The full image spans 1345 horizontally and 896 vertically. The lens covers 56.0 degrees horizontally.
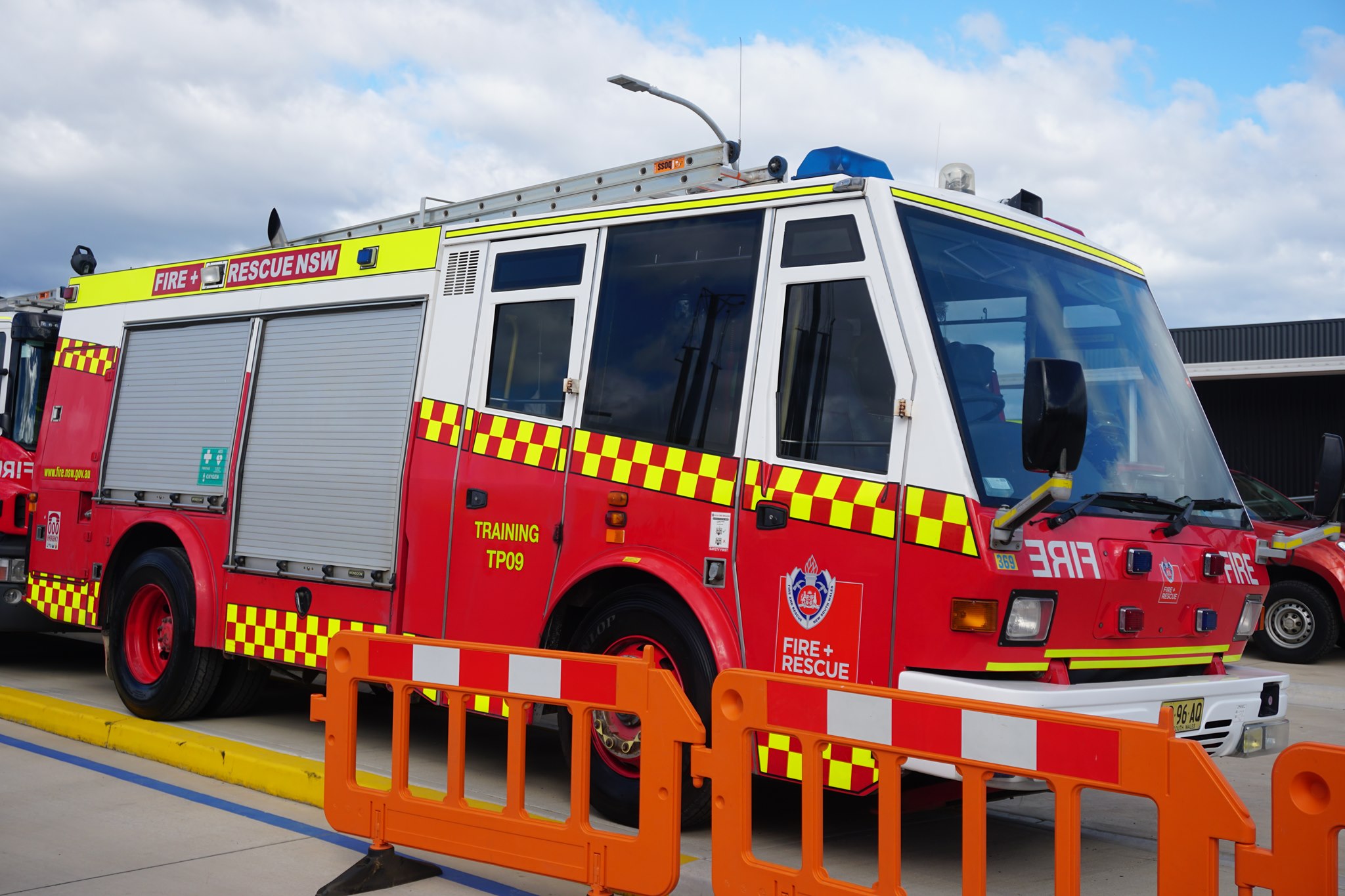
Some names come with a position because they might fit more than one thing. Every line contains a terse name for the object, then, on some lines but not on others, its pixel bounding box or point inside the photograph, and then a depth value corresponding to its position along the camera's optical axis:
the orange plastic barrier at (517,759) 4.11
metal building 20.11
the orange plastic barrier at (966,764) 3.12
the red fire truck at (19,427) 9.63
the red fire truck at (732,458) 4.71
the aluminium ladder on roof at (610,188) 6.12
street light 12.63
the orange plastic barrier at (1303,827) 2.85
